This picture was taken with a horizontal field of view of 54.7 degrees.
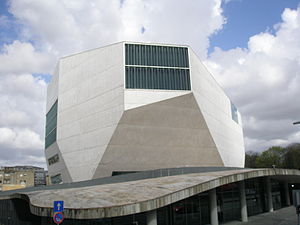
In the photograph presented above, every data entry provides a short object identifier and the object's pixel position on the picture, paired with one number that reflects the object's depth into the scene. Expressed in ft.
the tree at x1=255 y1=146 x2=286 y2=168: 296.30
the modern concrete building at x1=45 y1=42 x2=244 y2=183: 99.91
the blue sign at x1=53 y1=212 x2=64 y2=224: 35.60
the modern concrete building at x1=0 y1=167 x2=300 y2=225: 41.57
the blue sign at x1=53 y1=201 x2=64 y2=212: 36.42
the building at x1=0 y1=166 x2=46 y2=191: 271.28
